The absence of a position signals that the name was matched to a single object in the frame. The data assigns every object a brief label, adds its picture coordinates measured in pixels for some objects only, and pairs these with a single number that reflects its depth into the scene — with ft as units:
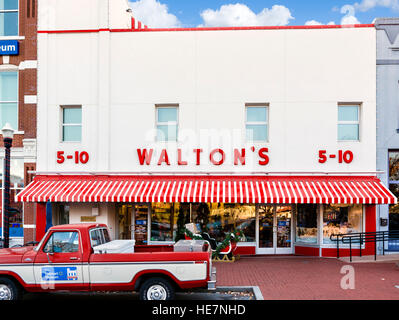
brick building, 48.21
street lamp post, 36.99
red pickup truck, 25.79
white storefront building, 45.19
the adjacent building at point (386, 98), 46.11
